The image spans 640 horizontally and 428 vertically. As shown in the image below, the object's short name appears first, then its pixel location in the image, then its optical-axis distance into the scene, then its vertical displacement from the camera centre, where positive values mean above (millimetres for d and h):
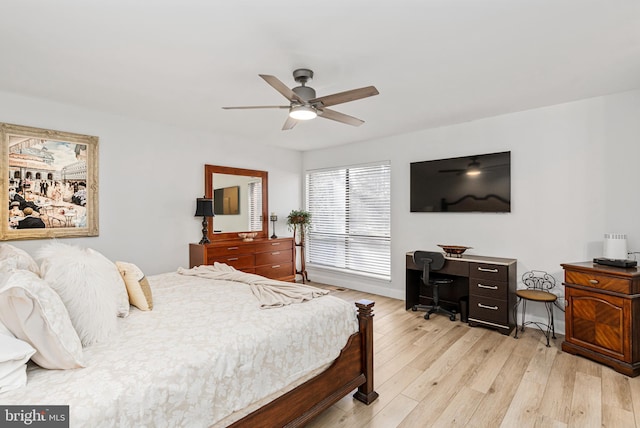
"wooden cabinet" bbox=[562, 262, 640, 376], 2641 -927
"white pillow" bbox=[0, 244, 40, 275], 1812 -261
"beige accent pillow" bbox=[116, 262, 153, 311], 2107 -513
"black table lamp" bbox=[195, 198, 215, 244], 4496 +87
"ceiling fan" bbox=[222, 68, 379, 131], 2368 +893
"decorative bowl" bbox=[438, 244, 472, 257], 4000 -489
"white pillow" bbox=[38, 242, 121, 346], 1522 -391
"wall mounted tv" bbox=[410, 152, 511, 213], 3918 +369
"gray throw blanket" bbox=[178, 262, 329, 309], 2221 -610
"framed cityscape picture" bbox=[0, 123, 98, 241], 3197 +333
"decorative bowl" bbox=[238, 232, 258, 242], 5129 -377
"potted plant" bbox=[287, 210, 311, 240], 5785 -139
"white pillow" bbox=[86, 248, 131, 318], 1884 -417
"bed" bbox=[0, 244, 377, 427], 1205 -704
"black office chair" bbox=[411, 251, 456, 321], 3925 -707
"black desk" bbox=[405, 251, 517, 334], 3520 -882
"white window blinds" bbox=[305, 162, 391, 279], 5188 -110
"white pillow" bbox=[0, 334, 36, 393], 1143 -550
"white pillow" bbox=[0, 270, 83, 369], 1240 -434
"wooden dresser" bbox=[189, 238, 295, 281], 4441 -651
